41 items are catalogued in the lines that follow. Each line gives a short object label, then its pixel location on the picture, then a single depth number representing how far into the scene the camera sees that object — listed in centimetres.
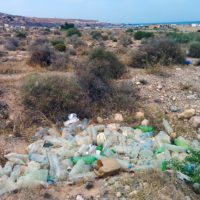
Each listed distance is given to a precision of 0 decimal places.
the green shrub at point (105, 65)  609
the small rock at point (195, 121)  440
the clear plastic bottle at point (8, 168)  307
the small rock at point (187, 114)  465
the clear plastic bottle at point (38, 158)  327
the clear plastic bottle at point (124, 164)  302
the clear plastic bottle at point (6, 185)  267
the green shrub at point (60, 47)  1190
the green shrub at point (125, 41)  1577
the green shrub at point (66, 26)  3797
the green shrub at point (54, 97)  475
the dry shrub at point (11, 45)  1363
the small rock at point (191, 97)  542
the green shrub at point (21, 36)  2095
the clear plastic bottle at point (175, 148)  359
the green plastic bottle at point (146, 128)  425
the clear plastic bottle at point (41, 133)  413
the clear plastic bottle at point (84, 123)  440
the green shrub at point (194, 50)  1097
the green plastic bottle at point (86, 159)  314
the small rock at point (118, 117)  467
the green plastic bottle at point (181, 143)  382
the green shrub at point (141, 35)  2051
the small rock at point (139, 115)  469
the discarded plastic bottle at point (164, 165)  298
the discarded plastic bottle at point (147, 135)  406
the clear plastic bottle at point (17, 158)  331
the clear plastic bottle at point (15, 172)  293
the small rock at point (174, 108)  498
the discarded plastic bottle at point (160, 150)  350
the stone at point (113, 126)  421
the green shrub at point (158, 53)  844
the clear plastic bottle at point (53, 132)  419
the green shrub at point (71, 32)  2238
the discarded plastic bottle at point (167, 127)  429
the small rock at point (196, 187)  262
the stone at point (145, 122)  446
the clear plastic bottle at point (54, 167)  294
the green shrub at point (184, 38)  1597
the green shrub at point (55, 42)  1425
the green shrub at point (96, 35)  2065
